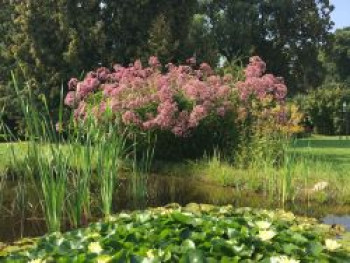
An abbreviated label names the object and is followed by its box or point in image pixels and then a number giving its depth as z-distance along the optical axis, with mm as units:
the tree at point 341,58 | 53688
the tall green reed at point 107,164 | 5754
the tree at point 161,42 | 17167
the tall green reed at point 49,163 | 4922
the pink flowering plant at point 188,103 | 11438
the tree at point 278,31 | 28359
